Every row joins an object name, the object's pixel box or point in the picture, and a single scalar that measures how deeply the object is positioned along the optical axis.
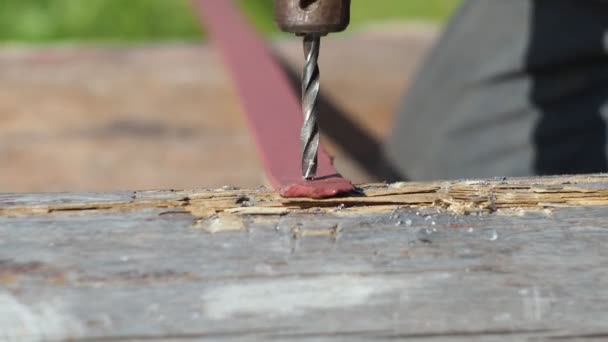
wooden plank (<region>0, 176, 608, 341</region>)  1.00
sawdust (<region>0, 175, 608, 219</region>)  1.04
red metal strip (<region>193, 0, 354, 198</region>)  1.06
